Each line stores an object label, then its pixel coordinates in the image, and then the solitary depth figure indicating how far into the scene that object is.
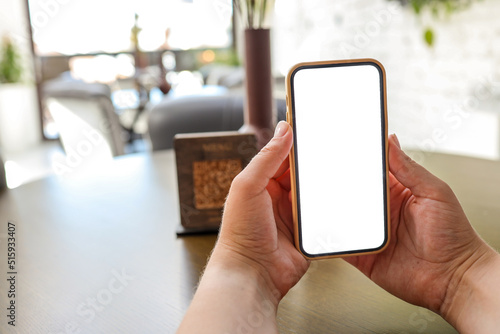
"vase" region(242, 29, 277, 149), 0.90
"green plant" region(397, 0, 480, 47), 3.09
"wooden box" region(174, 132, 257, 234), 0.83
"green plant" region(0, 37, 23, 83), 5.12
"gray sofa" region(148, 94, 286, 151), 1.60
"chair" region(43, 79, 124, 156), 2.28
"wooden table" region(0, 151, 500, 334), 0.57
